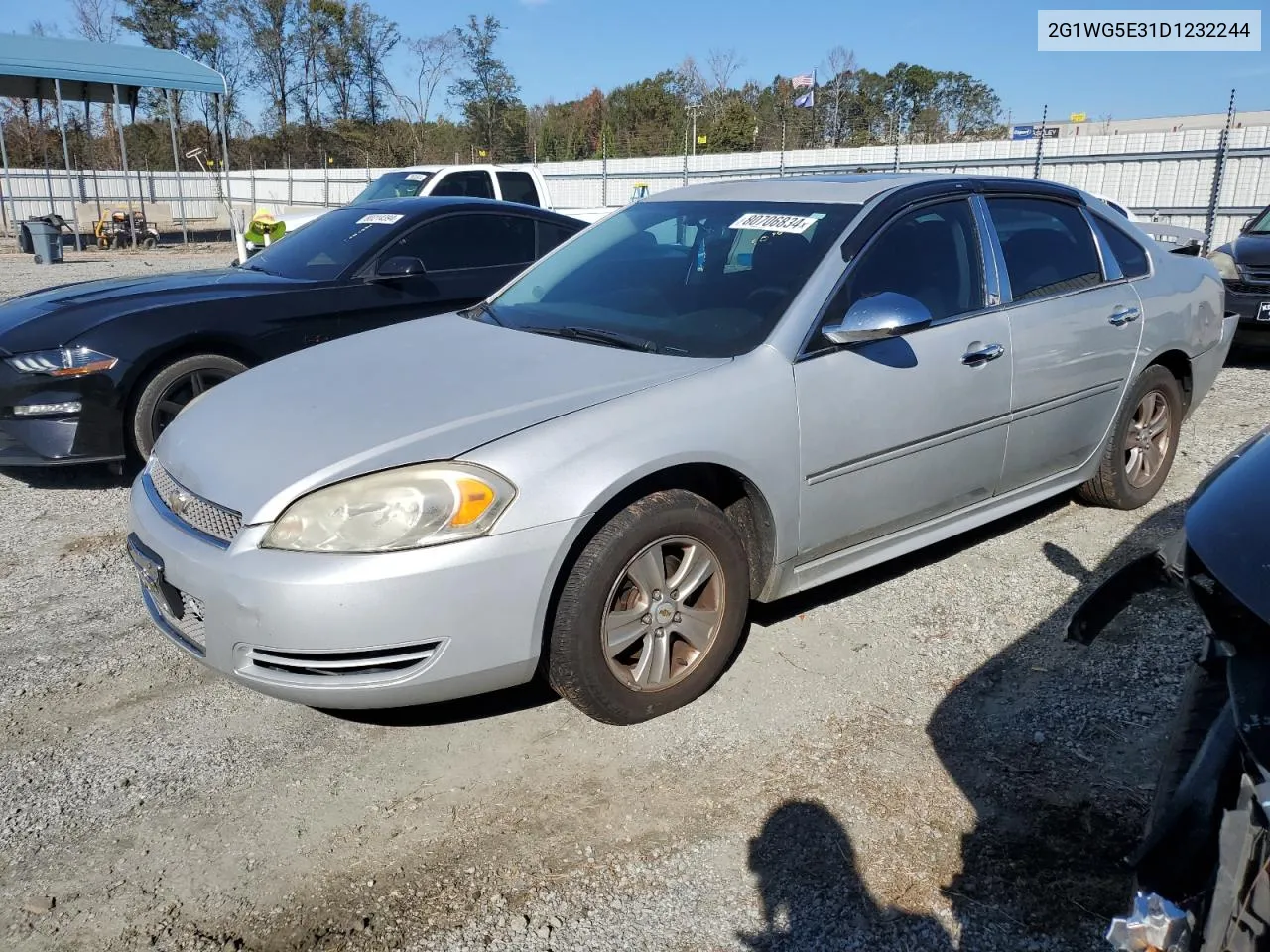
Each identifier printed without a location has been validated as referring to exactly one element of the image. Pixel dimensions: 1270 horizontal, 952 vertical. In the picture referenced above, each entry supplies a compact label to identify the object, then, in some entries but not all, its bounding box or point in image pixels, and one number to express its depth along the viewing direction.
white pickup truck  13.24
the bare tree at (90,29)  45.91
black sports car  5.10
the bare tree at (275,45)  49.25
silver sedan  2.66
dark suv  8.13
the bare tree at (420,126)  51.12
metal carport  22.27
